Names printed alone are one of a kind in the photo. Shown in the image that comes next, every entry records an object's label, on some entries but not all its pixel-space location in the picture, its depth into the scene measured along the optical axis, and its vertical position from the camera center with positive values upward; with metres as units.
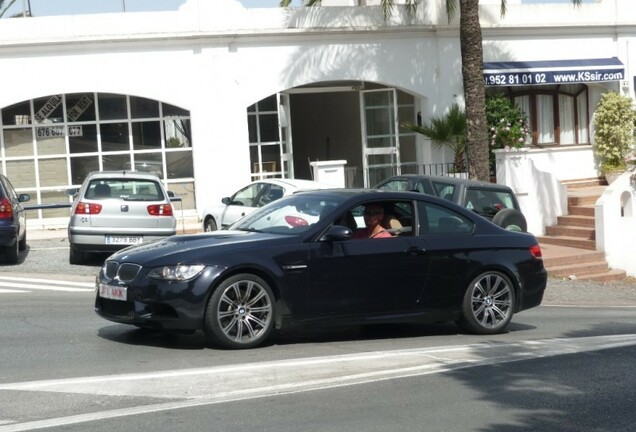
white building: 25.02 +2.08
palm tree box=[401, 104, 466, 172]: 26.88 +0.65
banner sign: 27.73 +2.12
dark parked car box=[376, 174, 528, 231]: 17.44 -0.62
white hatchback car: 19.92 -0.57
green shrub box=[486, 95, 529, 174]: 27.41 +0.76
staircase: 21.23 -2.06
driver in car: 11.16 -0.66
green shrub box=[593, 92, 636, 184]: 29.52 +0.44
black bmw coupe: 9.91 -1.08
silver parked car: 18.36 -0.65
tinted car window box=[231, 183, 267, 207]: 20.56 -0.53
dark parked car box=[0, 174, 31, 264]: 18.14 -0.70
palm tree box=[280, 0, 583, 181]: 23.42 +1.47
